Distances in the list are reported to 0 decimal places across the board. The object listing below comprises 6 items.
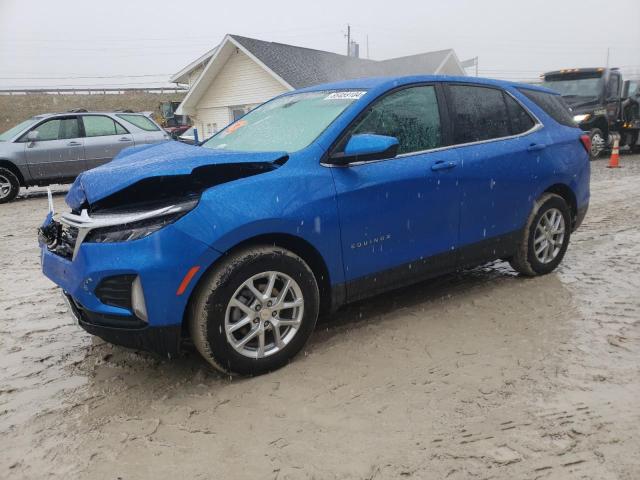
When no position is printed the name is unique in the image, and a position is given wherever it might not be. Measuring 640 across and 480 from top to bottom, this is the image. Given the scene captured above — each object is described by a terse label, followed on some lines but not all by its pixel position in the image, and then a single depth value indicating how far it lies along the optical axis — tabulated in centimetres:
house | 2095
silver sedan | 1047
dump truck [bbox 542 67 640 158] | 1453
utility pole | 4957
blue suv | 267
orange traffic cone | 1297
